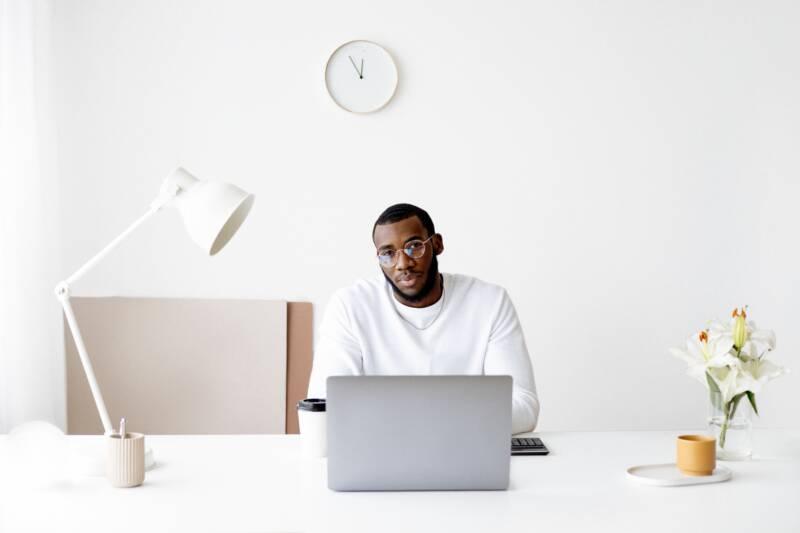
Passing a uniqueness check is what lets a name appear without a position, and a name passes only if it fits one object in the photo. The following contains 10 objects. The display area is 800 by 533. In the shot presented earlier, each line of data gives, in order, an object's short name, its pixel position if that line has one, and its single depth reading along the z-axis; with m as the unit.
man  2.57
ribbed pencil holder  1.63
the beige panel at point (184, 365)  3.42
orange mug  1.72
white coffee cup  1.88
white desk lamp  1.70
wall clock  3.44
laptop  1.59
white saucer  1.67
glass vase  1.88
